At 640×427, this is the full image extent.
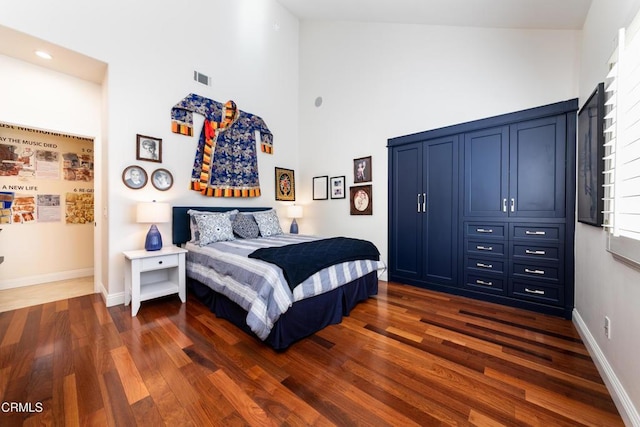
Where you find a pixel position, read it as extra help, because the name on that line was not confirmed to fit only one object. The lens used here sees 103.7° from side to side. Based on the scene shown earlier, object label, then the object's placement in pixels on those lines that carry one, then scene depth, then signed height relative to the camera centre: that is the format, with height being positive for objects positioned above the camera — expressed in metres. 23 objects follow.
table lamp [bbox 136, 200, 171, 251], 2.84 -0.07
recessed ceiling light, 2.61 +1.65
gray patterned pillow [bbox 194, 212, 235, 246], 3.13 -0.22
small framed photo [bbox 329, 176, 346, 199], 4.38 +0.42
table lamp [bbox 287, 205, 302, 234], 4.72 -0.02
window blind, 1.30 +0.36
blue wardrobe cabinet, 2.55 +0.04
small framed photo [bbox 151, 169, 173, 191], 3.22 +0.41
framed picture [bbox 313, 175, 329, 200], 4.61 +0.44
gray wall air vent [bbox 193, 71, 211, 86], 3.57 +1.92
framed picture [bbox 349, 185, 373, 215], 4.01 +0.18
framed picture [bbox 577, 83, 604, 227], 1.78 +0.42
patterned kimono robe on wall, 3.52 +1.04
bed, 1.94 -0.68
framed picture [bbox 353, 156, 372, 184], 4.02 +0.67
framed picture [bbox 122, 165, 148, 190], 2.97 +0.41
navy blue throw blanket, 2.08 -0.43
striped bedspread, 1.92 -0.63
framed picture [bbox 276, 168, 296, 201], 4.77 +0.51
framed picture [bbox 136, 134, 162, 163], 3.06 +0.78
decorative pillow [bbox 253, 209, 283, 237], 3.79 -0.19
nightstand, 2.58 -0.76
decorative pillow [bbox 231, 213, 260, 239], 3.54 -0.23
